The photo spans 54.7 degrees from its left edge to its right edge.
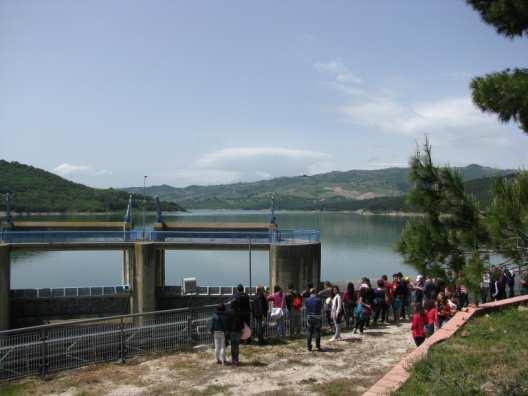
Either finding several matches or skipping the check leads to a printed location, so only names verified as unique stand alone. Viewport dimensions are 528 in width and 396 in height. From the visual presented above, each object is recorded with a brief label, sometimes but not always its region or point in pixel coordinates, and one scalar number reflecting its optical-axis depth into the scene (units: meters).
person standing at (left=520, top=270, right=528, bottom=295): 13.23
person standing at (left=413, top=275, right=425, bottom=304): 13.70
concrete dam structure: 25.86
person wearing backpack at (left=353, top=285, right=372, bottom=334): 12.40
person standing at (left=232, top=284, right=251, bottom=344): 10.60
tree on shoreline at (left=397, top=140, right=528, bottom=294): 7.16
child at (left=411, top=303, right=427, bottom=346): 10.11
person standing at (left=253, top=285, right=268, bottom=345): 11.45
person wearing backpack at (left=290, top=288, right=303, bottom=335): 12.43
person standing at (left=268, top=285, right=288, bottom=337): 12.13
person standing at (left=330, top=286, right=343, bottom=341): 11.71
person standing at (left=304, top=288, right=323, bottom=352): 10.57
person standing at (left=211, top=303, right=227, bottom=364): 9.87
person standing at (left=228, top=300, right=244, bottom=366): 9.83
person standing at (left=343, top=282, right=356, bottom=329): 13.12
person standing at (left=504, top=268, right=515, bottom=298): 13.38
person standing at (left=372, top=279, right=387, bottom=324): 13.23
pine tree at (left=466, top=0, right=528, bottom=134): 6.36
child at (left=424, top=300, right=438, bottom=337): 10.86
